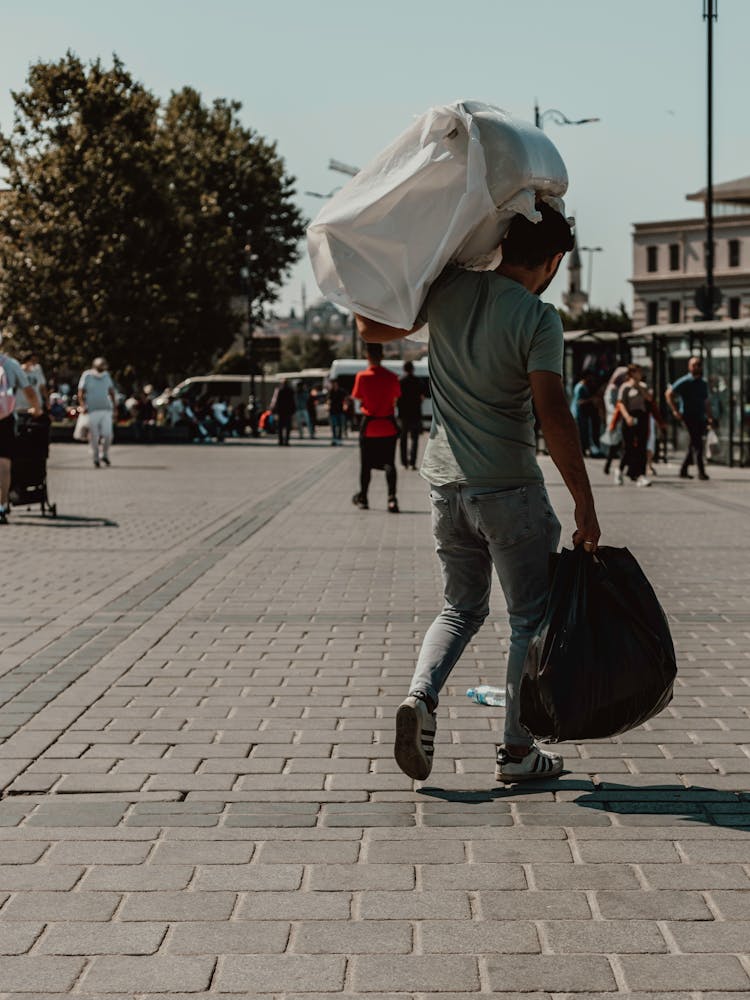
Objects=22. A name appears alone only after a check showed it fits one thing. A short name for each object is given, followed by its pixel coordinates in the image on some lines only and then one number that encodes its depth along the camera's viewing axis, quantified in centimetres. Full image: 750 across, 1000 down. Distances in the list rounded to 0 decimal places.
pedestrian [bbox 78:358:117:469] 2520
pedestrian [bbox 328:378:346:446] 4171
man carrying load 473
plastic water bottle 615
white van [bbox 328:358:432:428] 5631
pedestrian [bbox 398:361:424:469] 2561
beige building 10000
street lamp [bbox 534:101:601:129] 3322
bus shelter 2497
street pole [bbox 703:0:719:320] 3038
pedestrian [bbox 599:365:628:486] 2175
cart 1545
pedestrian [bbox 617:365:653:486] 2044
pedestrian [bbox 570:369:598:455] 2944
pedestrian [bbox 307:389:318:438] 4775
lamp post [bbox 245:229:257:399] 4942
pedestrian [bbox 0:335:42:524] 1459
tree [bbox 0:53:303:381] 4500
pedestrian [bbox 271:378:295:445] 3904
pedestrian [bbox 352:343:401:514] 1602
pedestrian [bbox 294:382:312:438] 4662
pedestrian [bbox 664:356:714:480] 2234
